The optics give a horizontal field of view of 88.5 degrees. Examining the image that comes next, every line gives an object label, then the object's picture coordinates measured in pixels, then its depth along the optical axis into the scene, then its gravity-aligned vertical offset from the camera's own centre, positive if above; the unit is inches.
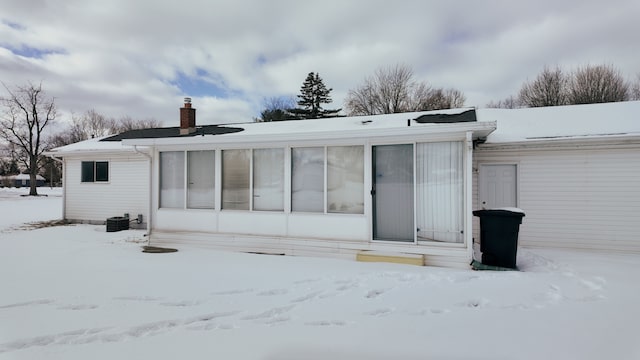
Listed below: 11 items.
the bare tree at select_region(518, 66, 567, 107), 903.7 +276.5
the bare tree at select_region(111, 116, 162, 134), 1705.2 +326.6
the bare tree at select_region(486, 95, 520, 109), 1029.4 +266.8
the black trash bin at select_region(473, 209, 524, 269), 227.8 -35.1
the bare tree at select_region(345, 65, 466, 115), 1059.3 +304.0
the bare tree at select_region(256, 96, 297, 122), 1225.4 +324.4
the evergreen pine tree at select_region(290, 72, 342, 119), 1293.1 +351.7
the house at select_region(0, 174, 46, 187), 1689.2 +26.3
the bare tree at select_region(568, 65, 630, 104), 852.0 +266.1
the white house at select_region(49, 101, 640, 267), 241.4 +0.7
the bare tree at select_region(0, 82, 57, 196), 1110.4 +238.3
